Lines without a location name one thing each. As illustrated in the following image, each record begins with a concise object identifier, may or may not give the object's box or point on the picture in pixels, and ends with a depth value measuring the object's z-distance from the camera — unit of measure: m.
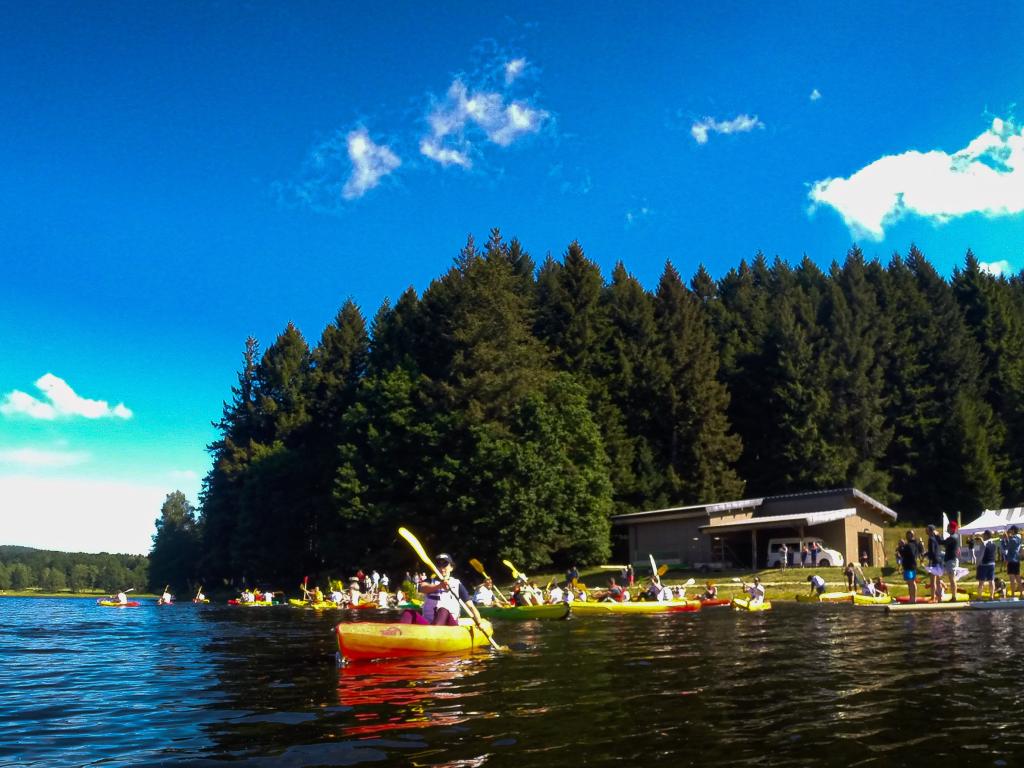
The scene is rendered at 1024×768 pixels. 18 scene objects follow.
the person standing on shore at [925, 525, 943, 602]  22.57
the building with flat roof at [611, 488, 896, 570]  47.91
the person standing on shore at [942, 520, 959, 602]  21.48
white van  45.69
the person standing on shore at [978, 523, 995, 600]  22.77
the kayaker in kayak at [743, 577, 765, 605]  28.99
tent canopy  43.05
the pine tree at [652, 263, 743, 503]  63.31
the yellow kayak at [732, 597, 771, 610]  28.46
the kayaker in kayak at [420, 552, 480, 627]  15.99
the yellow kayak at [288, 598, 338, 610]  44.25
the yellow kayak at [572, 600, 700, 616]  27.92
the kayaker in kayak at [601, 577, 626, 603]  30.70
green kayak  26.72
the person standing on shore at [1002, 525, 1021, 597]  22.06
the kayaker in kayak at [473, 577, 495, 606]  29.91
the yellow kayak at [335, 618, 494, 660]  14.09
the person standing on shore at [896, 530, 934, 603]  22.53
